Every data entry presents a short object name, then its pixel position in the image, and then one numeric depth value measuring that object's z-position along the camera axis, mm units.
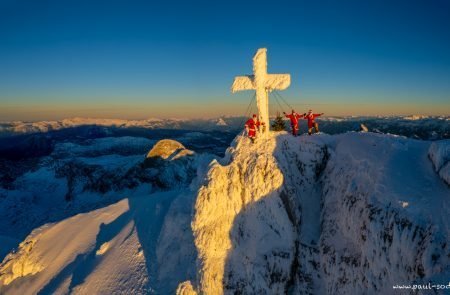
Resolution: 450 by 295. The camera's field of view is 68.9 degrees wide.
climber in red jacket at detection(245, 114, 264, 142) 21484
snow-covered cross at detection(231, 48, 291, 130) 21641
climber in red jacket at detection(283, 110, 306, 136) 22812
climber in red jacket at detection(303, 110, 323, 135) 22966
